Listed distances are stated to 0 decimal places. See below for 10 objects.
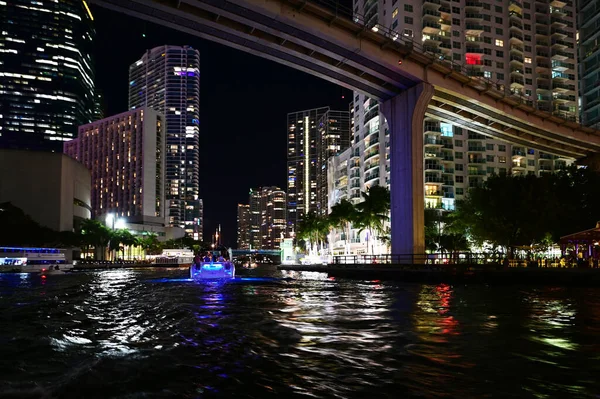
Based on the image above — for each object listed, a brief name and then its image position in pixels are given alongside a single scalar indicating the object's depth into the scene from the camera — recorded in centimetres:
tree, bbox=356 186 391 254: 9094
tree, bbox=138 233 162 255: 19562
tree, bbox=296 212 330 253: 13582
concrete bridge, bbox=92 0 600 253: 3912
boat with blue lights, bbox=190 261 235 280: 5112
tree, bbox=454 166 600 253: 5825
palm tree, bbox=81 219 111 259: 14175
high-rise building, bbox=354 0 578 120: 11431
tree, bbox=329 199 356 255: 10140
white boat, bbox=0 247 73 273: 7838
